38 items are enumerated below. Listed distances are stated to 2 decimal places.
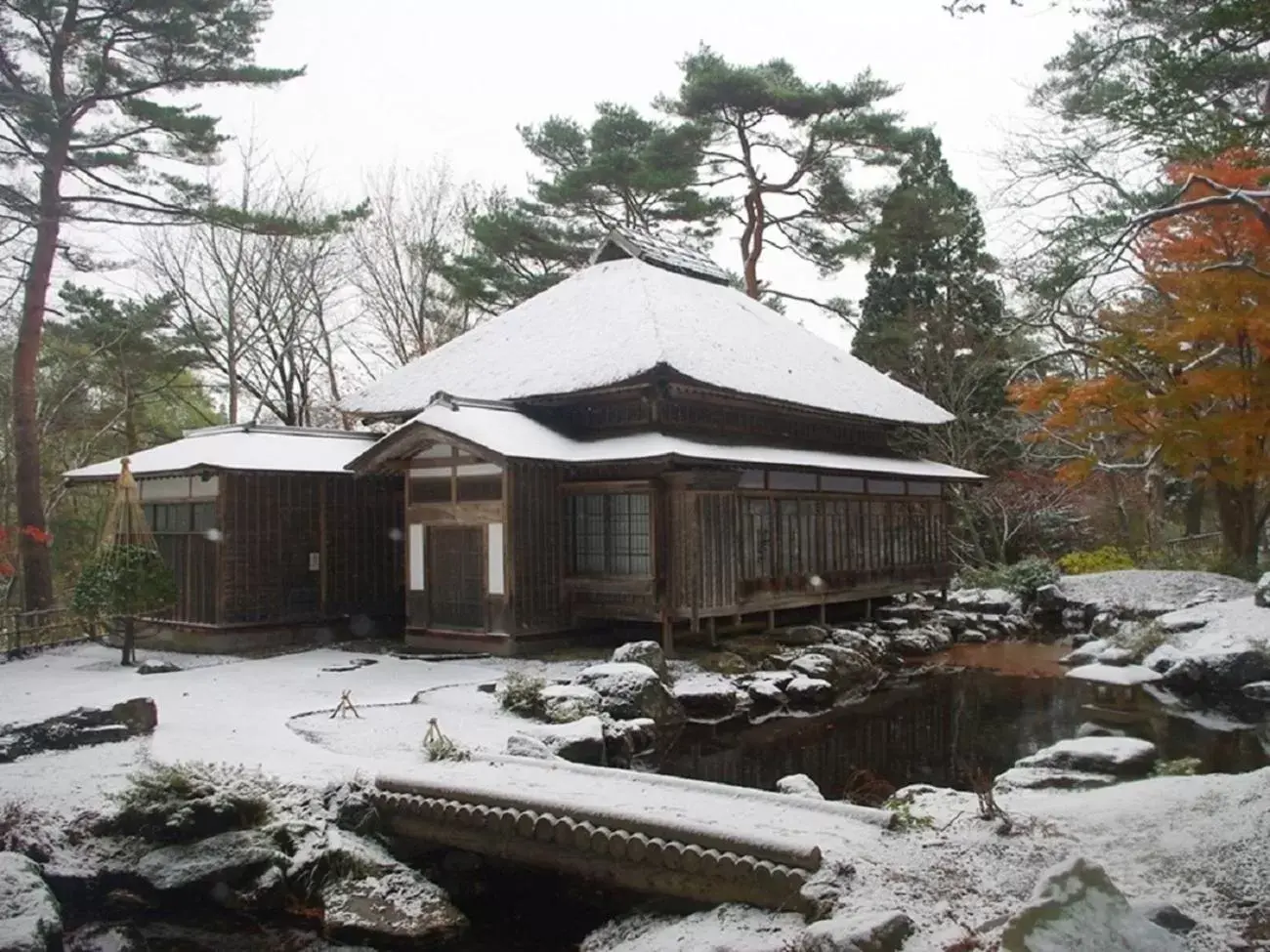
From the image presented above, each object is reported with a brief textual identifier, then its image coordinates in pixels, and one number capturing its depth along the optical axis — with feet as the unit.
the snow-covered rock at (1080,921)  14.19
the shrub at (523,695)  34.06
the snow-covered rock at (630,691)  35.37
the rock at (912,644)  56.49
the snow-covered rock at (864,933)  15.21
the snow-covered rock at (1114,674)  42.09
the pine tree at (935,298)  89.66
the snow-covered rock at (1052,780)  25.18
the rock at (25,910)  17.66
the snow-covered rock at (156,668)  42.34
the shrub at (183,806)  23.12
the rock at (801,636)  51.19
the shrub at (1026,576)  69.67
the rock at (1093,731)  35.91
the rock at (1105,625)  58.85
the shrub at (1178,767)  25.25
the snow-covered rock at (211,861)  22.04
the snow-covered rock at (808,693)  43.16
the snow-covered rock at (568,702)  33.29
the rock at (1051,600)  66.85
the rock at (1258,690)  41.16
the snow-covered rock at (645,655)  40.45
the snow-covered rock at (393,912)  20.72
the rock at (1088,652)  50.64
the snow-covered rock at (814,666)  45.38
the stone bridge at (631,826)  18.94
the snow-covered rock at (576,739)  29.48
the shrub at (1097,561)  77.87
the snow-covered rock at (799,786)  25.59
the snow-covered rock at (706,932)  17.28
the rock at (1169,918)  15.25
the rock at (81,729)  28.22
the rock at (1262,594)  51.49
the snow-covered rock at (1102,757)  26.68
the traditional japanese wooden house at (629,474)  46.01
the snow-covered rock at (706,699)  39.42
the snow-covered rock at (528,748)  28.25
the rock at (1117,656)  47.60
